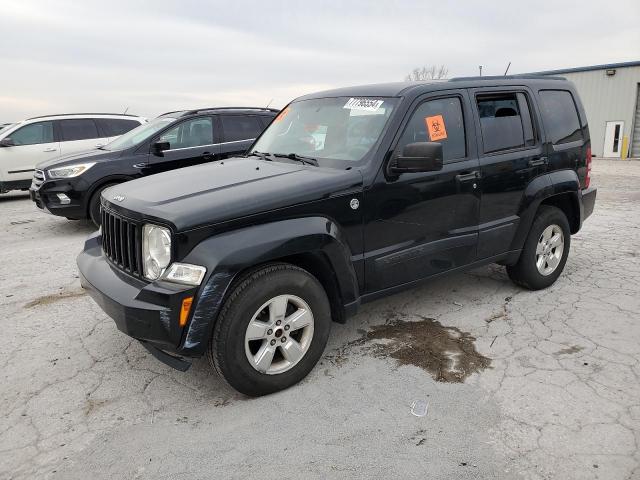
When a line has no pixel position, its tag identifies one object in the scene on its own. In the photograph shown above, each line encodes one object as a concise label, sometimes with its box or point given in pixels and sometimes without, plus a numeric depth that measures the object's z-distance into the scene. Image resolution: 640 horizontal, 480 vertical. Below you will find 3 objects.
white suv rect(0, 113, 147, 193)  10.62
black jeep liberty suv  2.74
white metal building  21.09
